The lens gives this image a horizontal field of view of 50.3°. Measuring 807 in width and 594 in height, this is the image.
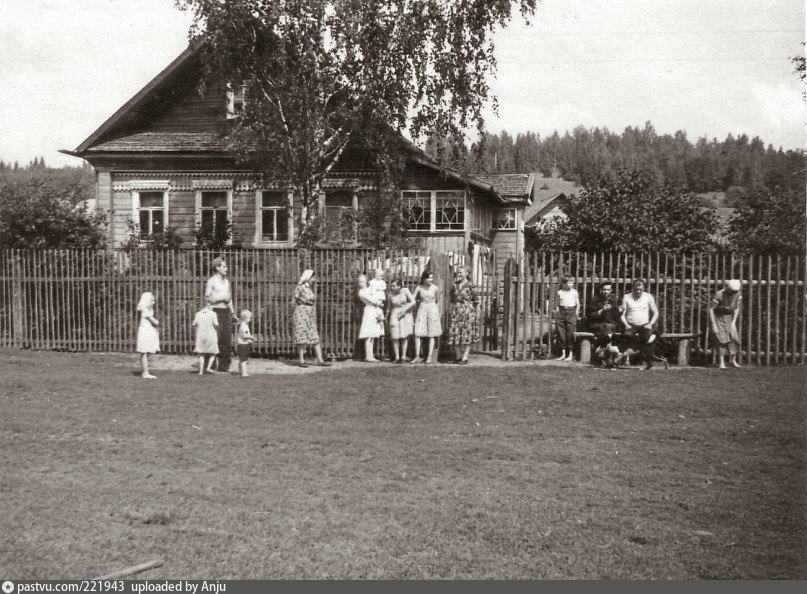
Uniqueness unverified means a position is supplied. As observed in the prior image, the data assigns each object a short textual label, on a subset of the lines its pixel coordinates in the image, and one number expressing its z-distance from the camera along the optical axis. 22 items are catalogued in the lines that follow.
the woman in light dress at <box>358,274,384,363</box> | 15.02
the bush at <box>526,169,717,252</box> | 19.27
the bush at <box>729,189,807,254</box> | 14.73
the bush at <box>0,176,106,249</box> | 18.12
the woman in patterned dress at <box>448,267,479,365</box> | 14.91
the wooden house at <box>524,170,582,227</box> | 54.81
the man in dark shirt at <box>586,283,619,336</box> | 14.58
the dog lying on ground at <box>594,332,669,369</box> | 14.06
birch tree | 18.34
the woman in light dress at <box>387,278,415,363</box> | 15.09
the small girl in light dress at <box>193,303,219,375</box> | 13.26
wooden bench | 14.37
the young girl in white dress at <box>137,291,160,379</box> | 12.77
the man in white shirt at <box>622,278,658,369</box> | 13.91
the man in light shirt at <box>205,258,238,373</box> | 13.27
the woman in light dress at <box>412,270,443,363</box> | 14.93
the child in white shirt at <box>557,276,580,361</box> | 14.74
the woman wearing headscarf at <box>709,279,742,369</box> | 14.08
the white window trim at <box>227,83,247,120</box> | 19.88
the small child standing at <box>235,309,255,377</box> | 12.87
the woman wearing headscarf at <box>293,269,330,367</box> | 14.68
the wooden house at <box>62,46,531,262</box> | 23.67
